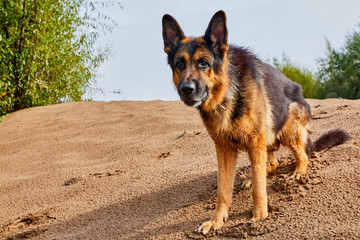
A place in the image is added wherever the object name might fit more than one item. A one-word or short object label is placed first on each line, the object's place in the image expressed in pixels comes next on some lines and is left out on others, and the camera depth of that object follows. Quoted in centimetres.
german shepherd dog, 347
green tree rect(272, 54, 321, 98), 1678
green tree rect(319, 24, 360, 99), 1683
